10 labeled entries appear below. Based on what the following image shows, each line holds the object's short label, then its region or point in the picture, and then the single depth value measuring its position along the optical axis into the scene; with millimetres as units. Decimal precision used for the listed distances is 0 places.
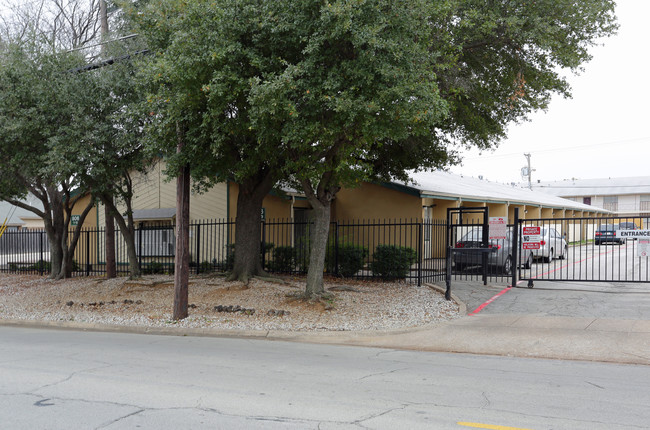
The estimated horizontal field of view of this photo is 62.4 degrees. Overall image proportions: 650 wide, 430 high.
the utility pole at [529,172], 58969
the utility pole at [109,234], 15734
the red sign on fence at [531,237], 14237
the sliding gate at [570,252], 12477
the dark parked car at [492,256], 16922
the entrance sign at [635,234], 12414
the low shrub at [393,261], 15711
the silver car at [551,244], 20797
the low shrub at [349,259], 16438
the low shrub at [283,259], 17812
